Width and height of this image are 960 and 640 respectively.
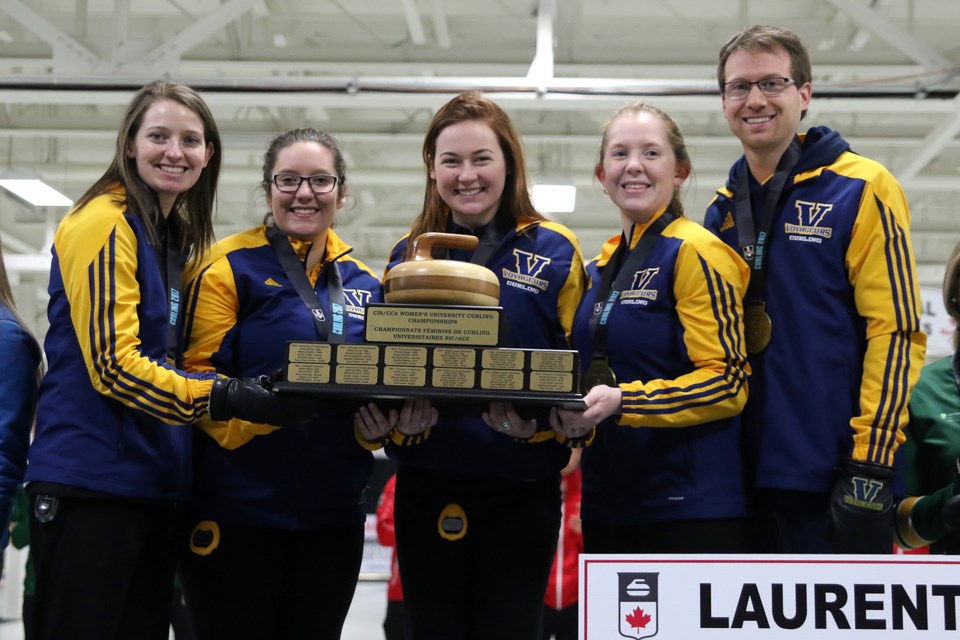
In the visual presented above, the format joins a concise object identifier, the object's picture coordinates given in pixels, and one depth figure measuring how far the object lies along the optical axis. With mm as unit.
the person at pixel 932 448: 2734
